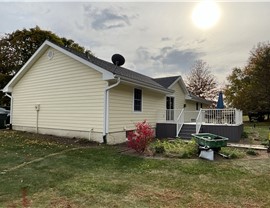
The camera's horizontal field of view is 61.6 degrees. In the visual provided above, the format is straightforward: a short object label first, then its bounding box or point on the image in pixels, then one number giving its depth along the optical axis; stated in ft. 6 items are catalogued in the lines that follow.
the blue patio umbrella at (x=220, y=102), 47.44
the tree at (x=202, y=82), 109.91
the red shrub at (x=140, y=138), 26.08
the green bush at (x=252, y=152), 27.06
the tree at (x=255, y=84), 88.02
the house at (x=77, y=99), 33.17
